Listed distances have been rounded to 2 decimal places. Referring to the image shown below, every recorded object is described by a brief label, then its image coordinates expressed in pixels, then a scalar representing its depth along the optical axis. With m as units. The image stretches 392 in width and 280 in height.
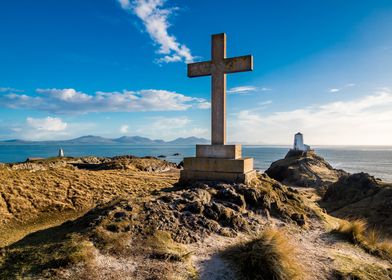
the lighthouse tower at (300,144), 54.10
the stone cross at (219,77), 8.33
